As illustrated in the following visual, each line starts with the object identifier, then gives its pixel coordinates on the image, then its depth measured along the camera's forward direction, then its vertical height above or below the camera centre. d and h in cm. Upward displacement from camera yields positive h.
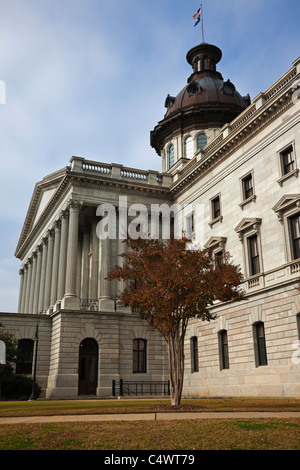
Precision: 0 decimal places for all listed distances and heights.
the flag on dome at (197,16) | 5563 +4302
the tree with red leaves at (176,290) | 1917 +359
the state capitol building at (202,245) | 2666 +874
